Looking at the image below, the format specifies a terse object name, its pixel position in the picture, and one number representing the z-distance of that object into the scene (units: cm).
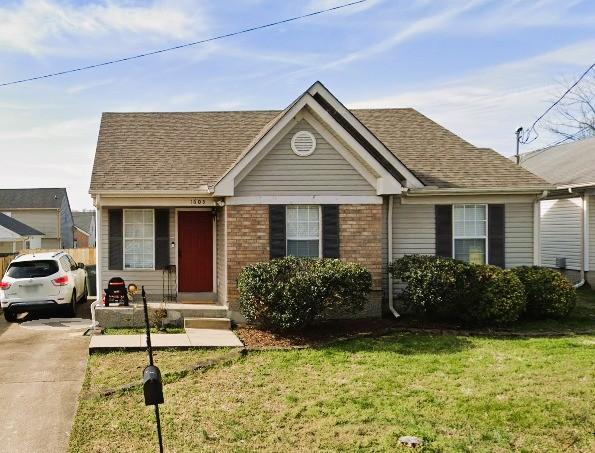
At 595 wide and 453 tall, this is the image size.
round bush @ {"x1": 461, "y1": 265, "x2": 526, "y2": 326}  1225
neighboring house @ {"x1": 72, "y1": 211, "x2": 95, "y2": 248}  7362
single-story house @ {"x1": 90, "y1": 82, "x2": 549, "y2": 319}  1312
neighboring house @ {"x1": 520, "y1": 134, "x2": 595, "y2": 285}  1847
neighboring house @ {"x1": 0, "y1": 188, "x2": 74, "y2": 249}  5541
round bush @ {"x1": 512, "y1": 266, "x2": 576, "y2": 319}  1291
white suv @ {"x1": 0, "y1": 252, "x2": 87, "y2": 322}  1428
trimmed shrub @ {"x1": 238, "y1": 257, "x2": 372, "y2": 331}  1127
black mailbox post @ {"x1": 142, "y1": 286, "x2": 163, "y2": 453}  540
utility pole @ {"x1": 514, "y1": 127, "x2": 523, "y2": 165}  2637
